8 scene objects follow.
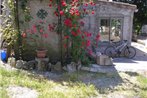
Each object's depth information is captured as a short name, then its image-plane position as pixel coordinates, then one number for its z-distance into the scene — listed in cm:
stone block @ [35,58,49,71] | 565
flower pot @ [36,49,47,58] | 574
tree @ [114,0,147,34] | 1619
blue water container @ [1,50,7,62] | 582
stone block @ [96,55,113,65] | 605
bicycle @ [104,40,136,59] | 877
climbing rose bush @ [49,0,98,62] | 557
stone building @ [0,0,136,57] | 916
